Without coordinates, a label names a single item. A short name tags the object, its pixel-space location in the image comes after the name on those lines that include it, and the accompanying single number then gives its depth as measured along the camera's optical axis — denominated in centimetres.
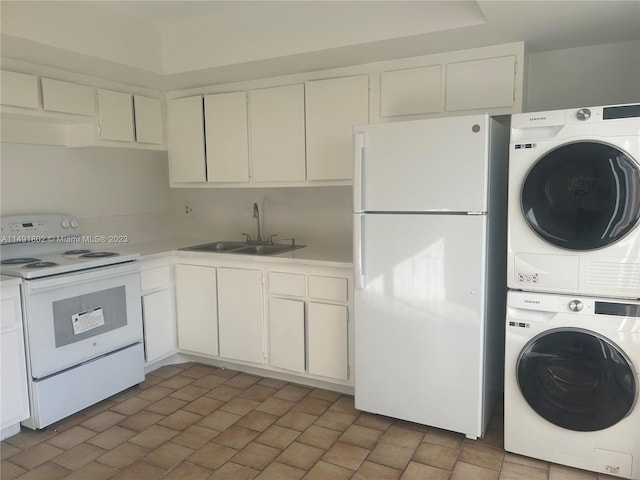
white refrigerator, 237
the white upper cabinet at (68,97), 302
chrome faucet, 382
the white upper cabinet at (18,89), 278
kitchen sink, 358
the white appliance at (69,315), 264
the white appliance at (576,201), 205
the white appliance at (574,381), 210
